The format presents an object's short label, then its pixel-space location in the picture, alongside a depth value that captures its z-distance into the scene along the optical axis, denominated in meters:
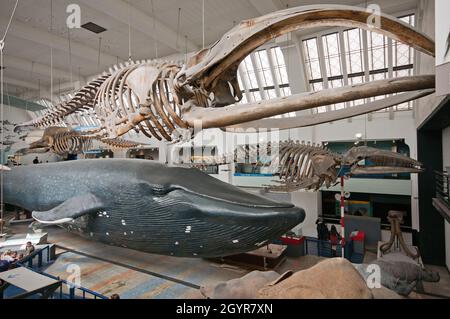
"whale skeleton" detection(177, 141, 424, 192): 6.91
